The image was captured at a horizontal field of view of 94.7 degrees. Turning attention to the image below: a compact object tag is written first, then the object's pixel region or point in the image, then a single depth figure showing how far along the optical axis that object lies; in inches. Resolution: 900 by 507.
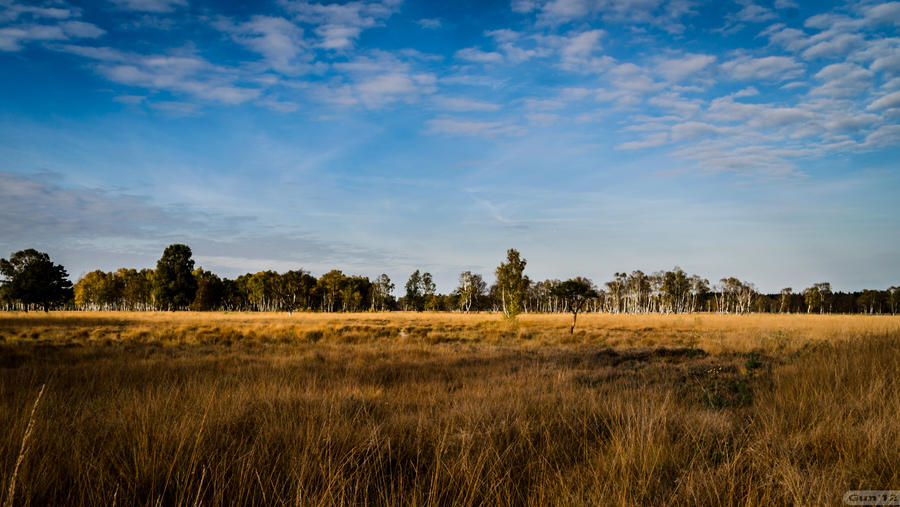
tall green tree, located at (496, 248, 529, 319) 1628.9
